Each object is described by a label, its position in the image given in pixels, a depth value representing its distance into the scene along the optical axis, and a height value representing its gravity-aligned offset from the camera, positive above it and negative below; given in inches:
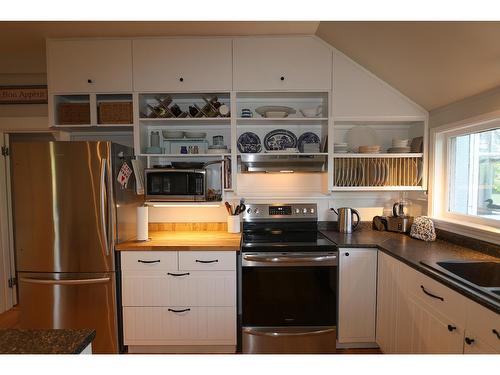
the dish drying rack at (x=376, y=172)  95.3 +2.4
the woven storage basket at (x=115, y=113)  91.7 +22.5
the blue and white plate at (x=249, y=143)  100.1 +13.3
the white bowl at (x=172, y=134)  98.0 +16.3
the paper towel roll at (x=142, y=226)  85.7 -15.1
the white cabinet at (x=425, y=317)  45.7 -28.8
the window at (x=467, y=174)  74.3 +1.4
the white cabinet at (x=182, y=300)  80.4 -36.3
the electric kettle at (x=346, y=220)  97.3 -15.0
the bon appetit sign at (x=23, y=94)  108.7 +34.4
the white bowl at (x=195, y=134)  100.1 +16.5
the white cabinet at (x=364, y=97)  91.1 +27.9
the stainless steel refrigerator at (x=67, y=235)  77.7 -16.4
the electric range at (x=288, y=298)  80.0 -35.6
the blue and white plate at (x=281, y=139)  101.8 +15.1
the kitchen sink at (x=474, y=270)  61.9 -21.2
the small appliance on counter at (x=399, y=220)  92.5 -14.5
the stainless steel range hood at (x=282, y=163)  92.6 +5.5
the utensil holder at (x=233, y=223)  96.3 -16.0
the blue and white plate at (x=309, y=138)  101.3 +15.4
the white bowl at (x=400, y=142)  94.5 +12.9
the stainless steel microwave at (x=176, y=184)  88.7 -1.7
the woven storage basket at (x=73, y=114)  92.4 +22.3
